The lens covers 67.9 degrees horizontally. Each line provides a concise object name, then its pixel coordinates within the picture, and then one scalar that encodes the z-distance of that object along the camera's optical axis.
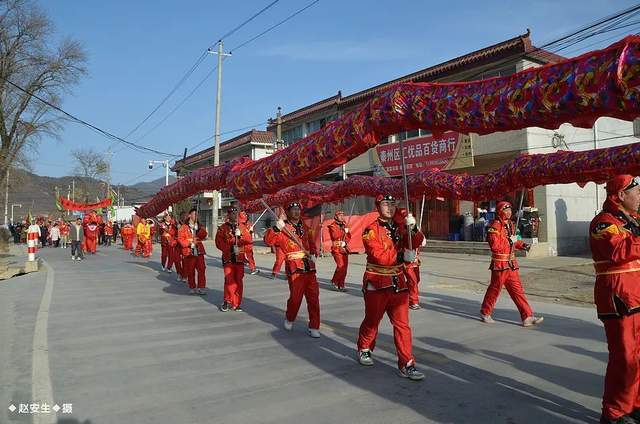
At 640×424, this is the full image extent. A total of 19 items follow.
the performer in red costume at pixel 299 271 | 6.46
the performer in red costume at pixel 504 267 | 6.94
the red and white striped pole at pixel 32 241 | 13.73
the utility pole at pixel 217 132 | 24.22
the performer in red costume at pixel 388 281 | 4.70
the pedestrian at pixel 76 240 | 19.06
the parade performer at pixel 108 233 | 31.58
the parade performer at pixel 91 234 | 23.00
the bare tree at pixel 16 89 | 23.88
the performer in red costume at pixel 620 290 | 3.43
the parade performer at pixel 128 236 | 25.66
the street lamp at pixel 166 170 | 40.21
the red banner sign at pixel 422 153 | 19.95
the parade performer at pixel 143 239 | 20.36
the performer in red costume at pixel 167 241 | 13.90
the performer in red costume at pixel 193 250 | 10.29
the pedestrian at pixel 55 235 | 30.33
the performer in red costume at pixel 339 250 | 10.65
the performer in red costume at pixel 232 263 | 8.34
